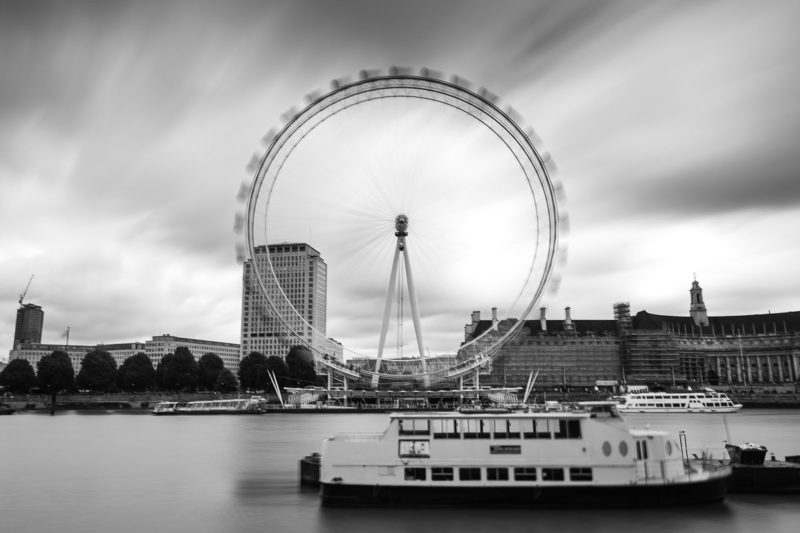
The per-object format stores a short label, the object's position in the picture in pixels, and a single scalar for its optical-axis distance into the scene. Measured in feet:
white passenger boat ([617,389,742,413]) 387.14
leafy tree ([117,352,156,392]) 456.45
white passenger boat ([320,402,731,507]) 94.73
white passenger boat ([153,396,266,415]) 390.42
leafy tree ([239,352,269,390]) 490.49
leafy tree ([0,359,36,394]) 441.68
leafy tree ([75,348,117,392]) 442.91
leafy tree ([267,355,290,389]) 495.69
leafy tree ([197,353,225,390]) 474.08
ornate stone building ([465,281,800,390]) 556.10
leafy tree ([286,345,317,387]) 519.60
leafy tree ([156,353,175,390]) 456.32
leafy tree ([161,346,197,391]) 454.81
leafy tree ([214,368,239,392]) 490.90
